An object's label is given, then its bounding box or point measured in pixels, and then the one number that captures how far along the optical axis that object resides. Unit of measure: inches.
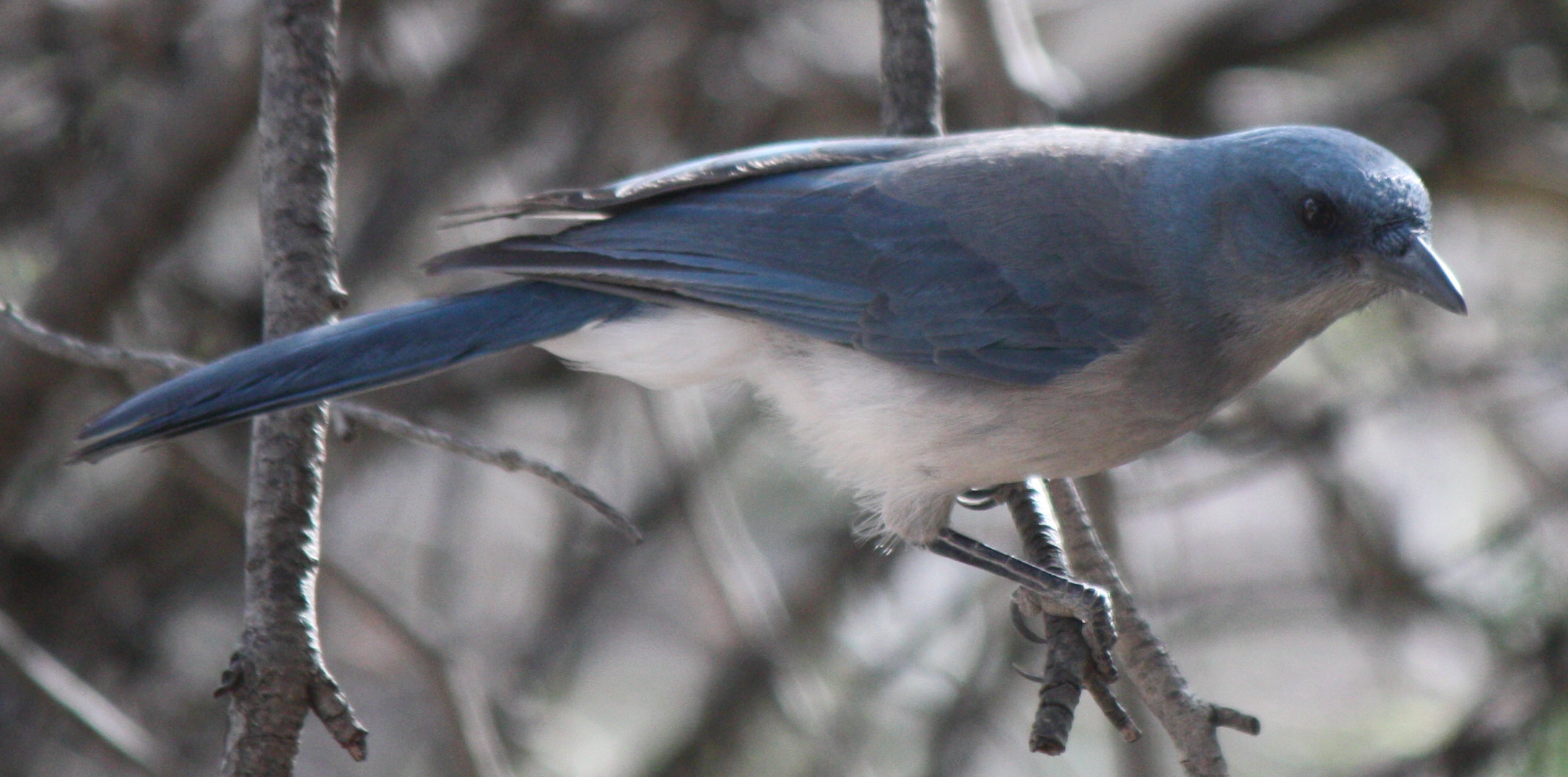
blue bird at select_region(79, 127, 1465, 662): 241.4
